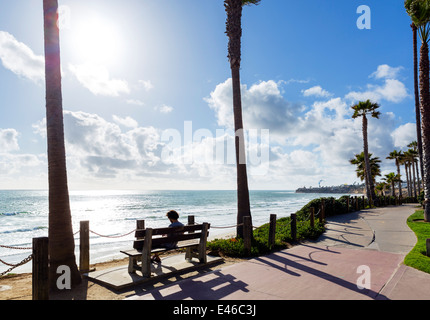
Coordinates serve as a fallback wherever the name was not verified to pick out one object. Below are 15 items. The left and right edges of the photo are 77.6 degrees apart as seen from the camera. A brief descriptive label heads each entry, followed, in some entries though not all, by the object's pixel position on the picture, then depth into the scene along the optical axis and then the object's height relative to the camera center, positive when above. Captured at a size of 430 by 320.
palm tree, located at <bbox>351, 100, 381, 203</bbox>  31.52 +6.21
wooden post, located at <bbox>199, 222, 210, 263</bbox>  7.24 -1.96
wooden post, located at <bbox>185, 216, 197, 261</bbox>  7.52 -2.21
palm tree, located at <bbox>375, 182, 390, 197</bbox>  67.21 -4.64
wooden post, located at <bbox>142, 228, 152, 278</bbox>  5.91 -1.74
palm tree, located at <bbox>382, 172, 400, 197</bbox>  63.41 -2.72
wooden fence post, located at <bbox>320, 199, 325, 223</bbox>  15.55 -2.61
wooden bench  5.95 -1.61
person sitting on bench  6.81 -1.28
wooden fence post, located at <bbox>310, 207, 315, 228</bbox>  12.60 -2.30
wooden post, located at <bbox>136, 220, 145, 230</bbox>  7.50 -1.30
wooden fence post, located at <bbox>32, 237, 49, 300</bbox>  4.42 -1.46
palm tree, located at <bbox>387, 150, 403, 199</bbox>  55.06 +2.15
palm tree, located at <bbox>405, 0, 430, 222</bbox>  14.96 +5.14
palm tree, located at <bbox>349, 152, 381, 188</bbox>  45.97 +0.74
